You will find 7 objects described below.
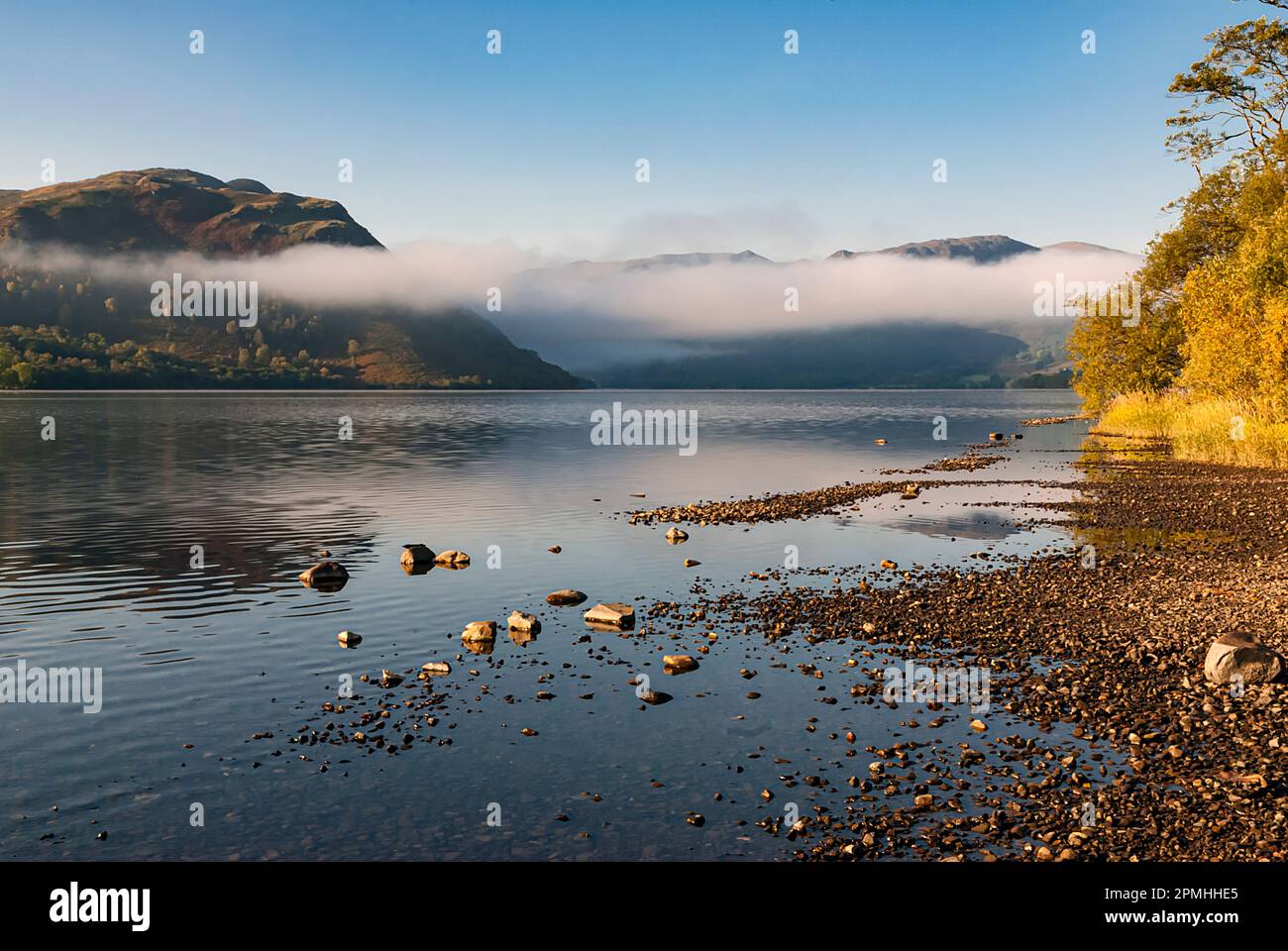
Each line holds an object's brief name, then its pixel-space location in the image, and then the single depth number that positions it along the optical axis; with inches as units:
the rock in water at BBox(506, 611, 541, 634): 1066.1
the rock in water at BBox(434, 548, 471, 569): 1503.4
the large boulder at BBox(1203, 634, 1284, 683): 762.2
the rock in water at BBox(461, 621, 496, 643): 1037.1
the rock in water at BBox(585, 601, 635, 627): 1101.1
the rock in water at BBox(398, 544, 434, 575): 1456.7
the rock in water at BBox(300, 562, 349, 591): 1336.1
